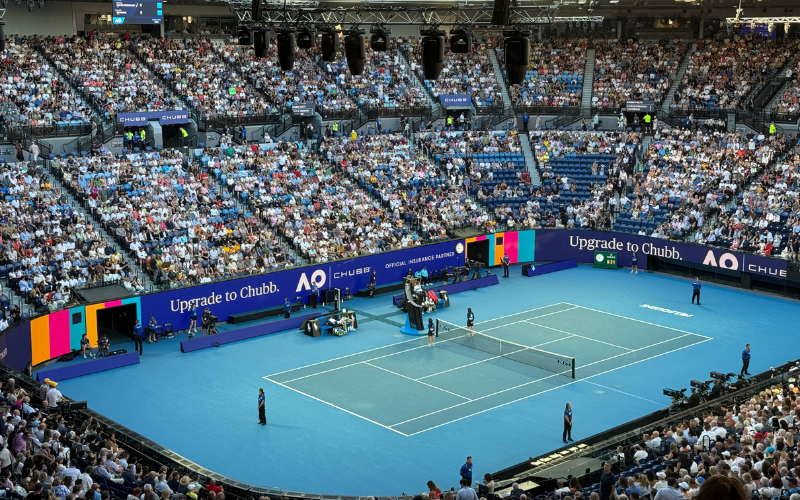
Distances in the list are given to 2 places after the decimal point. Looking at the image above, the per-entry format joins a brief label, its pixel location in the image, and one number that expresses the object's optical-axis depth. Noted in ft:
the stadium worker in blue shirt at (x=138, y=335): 123.94
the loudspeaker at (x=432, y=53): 79.25
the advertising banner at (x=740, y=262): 153.48
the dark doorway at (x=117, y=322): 129.49
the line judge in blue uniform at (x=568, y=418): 93.76
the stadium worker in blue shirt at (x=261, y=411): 97.59
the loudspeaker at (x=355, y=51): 82.31
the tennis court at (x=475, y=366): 105.50
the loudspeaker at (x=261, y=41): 87.76
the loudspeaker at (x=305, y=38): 87.04
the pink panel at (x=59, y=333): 118.21
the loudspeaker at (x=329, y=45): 86.17
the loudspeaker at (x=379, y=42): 86.13
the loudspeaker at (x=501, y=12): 76.33
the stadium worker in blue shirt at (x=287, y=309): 140.26
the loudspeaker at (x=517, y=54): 77.20
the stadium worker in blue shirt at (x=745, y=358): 111.86
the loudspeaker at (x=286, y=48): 86.33
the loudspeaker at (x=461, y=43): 81.97
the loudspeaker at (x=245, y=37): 93.91
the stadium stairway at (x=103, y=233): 135.03
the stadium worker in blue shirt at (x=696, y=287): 149.34
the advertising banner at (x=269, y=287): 132.98
